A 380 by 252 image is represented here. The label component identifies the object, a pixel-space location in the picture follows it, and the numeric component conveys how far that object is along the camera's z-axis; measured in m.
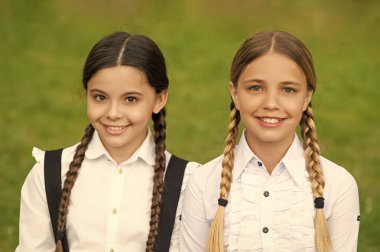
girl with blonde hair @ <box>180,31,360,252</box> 7.26
